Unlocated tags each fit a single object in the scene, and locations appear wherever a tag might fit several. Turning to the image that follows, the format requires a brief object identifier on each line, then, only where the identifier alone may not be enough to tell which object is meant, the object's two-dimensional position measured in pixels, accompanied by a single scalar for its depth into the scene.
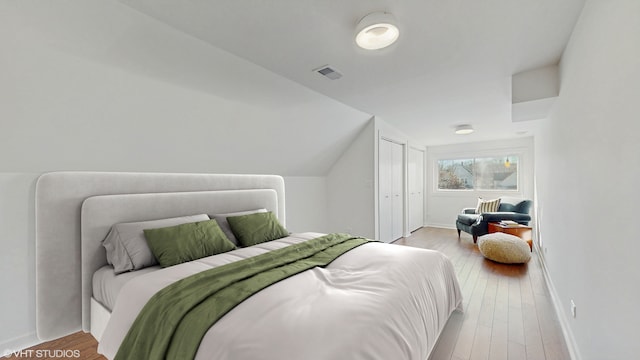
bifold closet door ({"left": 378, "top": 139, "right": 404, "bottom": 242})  4.59
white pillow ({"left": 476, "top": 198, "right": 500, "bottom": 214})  5.29
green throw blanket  1.17
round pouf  3.67
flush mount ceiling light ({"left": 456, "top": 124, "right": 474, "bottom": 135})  4.73
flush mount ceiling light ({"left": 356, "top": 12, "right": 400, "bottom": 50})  1.67
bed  1.09
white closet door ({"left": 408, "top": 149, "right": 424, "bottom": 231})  6.07
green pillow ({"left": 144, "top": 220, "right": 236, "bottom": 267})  2.00
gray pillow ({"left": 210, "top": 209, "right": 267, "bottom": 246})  2.62
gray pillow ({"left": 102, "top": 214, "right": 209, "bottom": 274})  1.94
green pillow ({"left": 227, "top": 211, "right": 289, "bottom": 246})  2.63
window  6.02
